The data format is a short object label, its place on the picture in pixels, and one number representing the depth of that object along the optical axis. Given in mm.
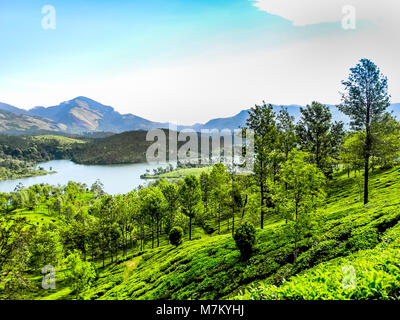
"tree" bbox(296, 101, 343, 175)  44375
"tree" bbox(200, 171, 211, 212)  74938
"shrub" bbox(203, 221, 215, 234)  55925
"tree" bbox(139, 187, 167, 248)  52112
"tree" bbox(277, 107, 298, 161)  36531
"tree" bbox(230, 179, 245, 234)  36062
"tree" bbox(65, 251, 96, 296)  41312
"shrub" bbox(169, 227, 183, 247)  41781
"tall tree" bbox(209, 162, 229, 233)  37400
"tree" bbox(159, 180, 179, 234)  59562
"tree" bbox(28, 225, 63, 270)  61781
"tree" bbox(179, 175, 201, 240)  49875
